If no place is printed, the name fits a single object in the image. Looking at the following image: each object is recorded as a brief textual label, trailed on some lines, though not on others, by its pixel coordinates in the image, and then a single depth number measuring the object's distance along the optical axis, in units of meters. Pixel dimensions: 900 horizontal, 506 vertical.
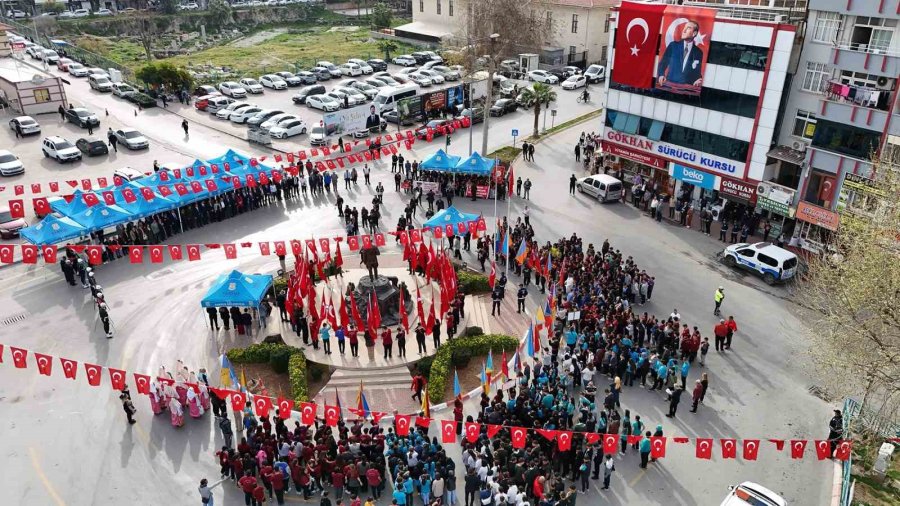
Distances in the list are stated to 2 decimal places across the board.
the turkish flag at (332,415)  20.73
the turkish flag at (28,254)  28.91
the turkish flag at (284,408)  20.88
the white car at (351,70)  72.25
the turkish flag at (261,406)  21.06
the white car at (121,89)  63.05
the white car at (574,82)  67.19
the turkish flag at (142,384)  22.33
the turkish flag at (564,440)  20.06
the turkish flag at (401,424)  20.39
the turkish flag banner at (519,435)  19.90
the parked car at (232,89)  63.91
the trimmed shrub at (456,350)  24.98
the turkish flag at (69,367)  22.46
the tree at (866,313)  19.83
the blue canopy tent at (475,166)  42.06
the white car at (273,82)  67.12
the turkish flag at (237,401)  21.45
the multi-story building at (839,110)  31.45
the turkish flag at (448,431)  20.17
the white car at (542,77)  68.62
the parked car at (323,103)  59.44
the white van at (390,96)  56.84
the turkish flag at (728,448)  19.77
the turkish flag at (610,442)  20.02
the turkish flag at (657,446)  20.52
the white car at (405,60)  77.25
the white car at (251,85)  65.62
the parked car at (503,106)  60.09
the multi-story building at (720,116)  35.22
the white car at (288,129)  52.91
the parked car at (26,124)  52.28
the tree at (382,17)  93.00
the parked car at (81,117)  53.96
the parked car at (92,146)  48.12
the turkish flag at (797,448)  19.81
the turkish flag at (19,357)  23.56
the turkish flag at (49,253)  28.88
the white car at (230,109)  57.41
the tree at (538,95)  53.44
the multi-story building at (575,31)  71.56
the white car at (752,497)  18.74
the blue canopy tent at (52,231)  31.81
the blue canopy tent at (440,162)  42.19
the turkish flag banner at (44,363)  22.89
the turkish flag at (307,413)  20.77
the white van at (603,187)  41.62
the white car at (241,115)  56.23
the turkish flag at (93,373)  22.22
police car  32.28
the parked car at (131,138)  49.75
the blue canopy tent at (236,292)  27.81
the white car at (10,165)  44.72
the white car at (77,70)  70.75
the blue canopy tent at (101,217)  33.34
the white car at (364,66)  73.19
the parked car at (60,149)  47.06
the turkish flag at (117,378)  22.52
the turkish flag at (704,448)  19.86
